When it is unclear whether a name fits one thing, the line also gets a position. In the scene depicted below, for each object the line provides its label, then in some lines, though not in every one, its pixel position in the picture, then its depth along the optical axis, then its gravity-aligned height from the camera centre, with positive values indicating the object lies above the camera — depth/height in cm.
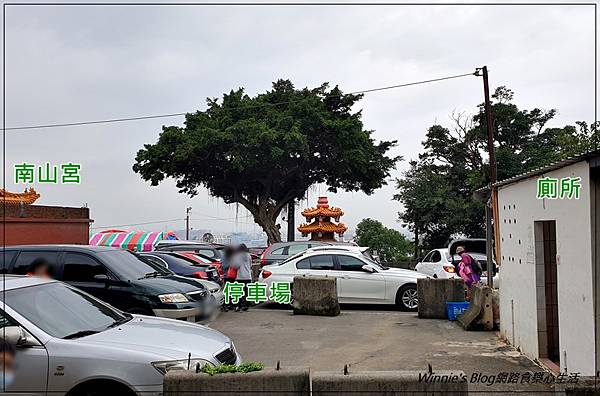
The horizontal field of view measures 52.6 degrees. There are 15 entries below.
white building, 642 -36
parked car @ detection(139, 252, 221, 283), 1503 -60
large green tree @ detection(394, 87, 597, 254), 3102 +400
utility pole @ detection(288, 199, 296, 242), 4312 +154
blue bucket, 1295 -145
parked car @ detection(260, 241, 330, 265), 1986 -29
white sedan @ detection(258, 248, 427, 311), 1448 -84
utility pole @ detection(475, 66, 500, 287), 1115 +24
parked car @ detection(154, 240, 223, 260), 1914 -16
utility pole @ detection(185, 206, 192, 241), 6256 +166
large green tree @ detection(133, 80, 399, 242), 3572 +554
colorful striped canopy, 3106 +26
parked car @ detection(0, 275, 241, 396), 526 -97
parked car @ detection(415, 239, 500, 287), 1769 -53
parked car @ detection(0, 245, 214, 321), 995 -58
